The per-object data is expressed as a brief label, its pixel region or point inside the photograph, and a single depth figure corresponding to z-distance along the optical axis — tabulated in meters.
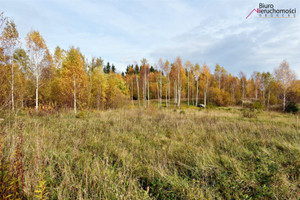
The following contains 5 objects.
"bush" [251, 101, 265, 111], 18.90
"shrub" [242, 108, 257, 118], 13.77
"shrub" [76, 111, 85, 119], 9.16
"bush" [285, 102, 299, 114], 22.98
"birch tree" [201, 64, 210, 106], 34.20
